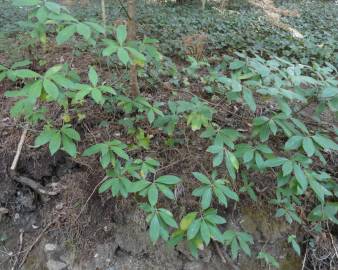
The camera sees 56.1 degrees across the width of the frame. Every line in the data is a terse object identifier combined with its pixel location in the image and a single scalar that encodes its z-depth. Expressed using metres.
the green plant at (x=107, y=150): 1.72
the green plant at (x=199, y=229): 1.54
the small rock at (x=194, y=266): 2.00
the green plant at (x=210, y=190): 1.57
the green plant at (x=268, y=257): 1.90
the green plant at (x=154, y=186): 1.54
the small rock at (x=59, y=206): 2.14
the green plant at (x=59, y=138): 1.63
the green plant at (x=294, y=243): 1.87
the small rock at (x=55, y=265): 2.00
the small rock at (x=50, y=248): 2.05
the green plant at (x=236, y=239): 1.75
